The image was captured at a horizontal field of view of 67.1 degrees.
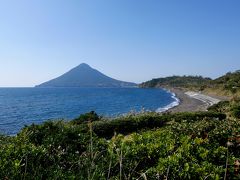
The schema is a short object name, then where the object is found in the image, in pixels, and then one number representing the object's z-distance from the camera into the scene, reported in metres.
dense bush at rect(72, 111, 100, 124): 13.88
